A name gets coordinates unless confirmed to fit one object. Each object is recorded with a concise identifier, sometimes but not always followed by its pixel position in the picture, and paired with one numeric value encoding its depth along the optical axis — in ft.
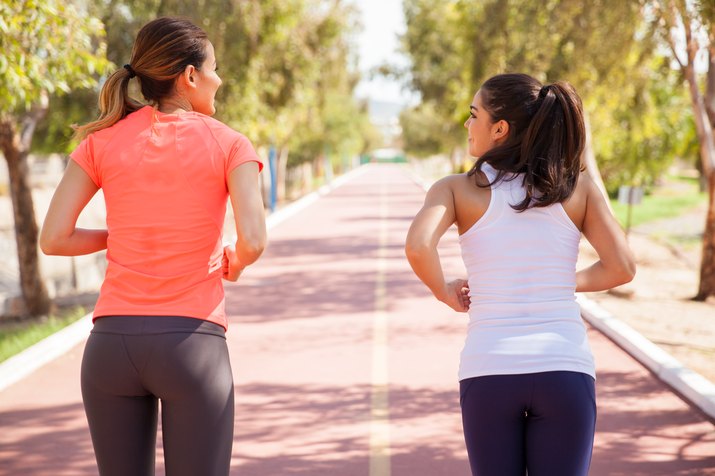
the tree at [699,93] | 35.96
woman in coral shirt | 8.21
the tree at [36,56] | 25.54
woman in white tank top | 8.20
